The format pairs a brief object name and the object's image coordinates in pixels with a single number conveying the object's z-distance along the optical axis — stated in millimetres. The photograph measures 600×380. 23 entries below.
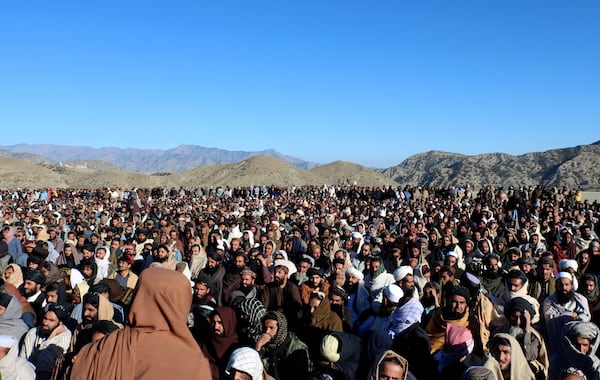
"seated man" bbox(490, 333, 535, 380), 3061
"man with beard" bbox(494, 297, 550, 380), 3389
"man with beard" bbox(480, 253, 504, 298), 5320
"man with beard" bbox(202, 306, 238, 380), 3439
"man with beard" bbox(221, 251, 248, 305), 5426
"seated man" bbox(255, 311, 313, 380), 3381
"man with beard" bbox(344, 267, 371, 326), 4738
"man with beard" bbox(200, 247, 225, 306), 5457
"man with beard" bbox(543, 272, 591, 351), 3979
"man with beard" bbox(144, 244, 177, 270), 6258
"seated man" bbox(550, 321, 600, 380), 3264
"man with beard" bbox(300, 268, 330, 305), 4914
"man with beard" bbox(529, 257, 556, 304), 5062
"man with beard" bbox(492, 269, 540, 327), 4488
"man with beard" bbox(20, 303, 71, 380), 3578
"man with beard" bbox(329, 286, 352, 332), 4336
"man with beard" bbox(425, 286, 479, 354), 3838
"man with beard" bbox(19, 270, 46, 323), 4914
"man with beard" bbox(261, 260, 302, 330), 4715
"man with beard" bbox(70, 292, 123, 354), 3976
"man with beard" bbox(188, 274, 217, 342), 3871
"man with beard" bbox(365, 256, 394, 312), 4988
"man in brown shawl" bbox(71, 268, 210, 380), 1771
